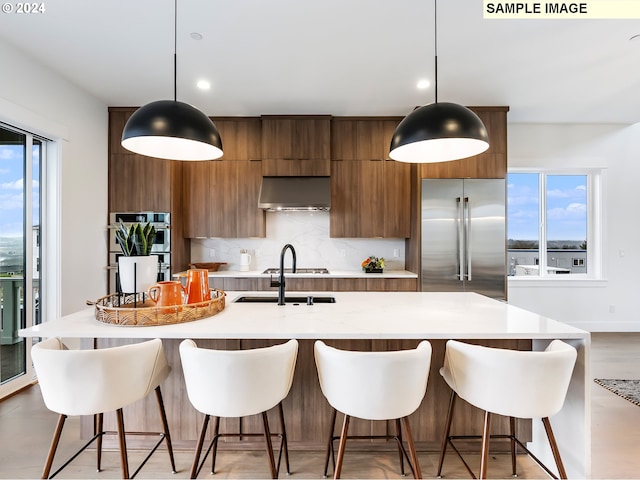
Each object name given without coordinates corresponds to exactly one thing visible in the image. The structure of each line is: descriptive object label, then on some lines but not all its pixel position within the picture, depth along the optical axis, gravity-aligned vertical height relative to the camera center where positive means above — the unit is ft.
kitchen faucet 6.78 -0.95
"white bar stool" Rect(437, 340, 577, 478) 4.48 -1.93
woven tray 5.39 -1.19
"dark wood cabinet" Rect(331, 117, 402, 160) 13.12 +4.11
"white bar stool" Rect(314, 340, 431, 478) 4.47 -1.92
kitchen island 5.11 -1.43
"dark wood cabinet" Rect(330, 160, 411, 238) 13.19 +1.71
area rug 8.82 -4.12
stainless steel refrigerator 11.94 +0.21
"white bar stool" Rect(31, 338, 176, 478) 4.50 -1.90
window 15.01 +0.99
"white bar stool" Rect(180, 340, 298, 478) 4.49 -1.88
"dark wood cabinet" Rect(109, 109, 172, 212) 12.45 +2.40
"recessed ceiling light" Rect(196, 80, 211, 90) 10.29 +4.95
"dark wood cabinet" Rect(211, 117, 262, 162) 13.16 +4.13
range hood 12.51 +1.86
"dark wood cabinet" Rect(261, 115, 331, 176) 12.84 +3.78
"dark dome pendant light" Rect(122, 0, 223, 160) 5.25 +1.90
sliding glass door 9.05 -0.24
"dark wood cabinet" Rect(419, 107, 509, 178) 12.11 +2.91
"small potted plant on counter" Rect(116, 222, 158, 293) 5.71 -0.32
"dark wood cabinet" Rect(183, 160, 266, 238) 13.24 +1.72
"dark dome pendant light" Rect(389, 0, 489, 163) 5.45 +1.94
